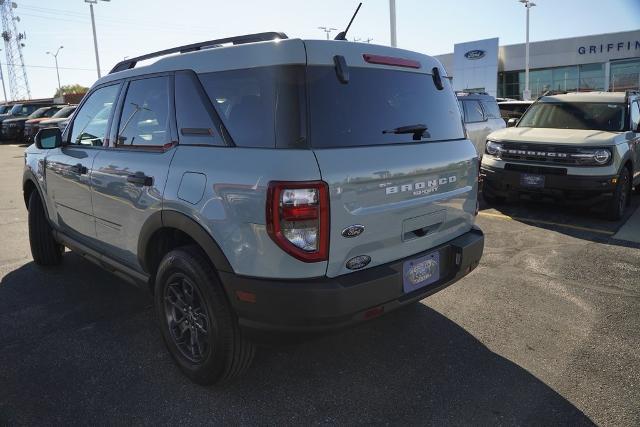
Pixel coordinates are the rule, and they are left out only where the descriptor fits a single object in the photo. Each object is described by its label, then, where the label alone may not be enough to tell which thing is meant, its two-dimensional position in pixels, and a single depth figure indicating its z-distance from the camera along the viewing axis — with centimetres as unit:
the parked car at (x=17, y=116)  2322
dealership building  3906
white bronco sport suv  662
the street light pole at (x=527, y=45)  3878
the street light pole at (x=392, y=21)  1916
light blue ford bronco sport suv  235
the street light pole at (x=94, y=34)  3459
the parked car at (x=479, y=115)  1020
